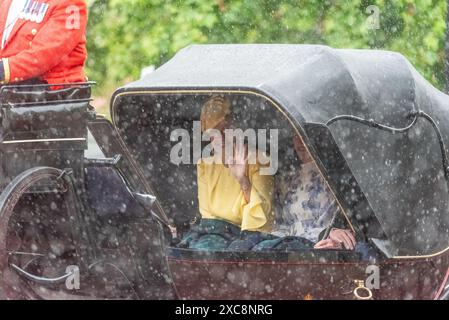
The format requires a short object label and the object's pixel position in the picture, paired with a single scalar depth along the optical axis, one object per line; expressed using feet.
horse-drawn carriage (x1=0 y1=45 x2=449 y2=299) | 33.91
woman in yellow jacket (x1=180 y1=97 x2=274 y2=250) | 36.46
